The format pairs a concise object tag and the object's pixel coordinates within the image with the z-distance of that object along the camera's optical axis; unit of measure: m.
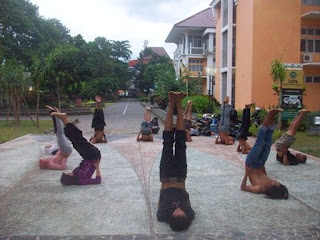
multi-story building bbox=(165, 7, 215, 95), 43.12
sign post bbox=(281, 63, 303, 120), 16.22
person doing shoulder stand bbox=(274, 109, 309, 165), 8.21
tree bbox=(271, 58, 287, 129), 15.72
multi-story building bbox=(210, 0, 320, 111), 21.00
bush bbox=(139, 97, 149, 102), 64.50
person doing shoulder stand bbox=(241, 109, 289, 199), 5.95
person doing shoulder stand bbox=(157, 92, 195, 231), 4.83
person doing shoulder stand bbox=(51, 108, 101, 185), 6.49
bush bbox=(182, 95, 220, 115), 23.74
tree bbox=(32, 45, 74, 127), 19.44
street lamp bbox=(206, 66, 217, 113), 21.97
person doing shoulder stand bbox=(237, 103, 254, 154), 9.73
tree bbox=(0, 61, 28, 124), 19.14
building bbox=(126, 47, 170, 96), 75.46
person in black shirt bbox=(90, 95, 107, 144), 11.95
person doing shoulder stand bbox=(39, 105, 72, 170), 7.96
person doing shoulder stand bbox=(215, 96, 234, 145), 11.76
